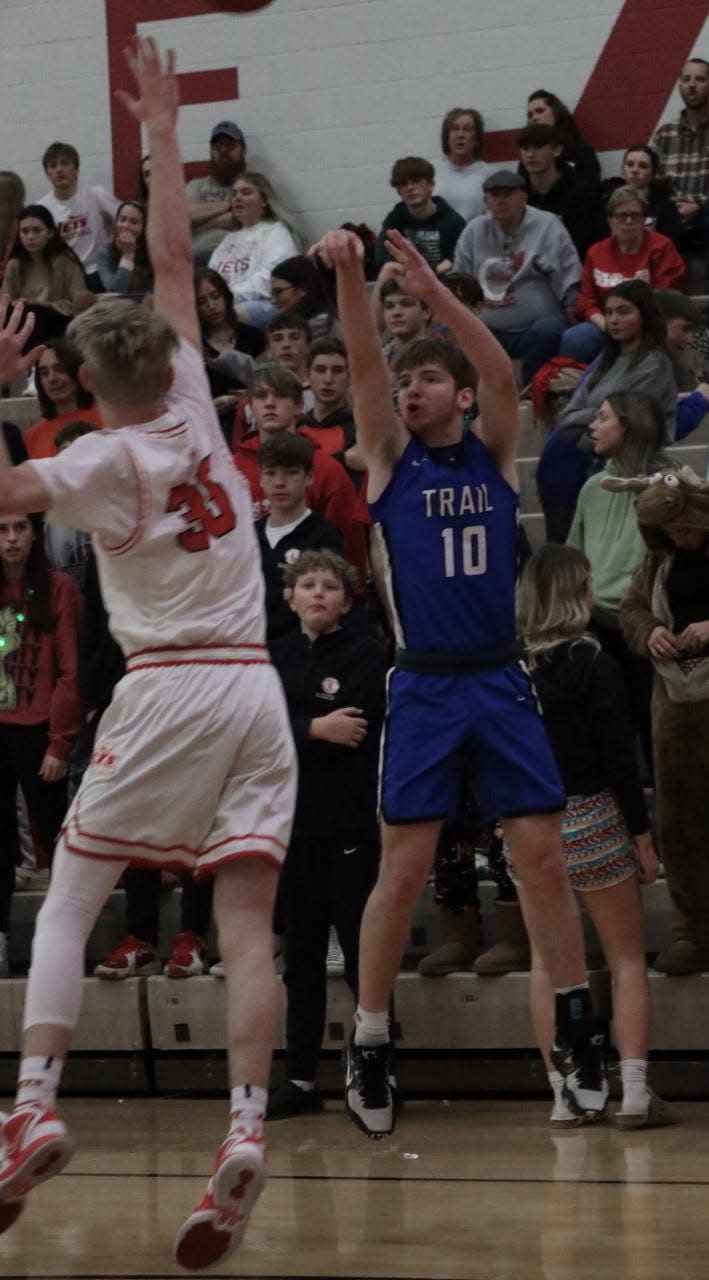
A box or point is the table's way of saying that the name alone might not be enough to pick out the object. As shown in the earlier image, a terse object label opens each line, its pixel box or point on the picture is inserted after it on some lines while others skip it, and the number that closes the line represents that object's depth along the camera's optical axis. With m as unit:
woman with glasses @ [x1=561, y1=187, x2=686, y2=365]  18.17
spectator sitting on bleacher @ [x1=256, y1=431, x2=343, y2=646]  12.98
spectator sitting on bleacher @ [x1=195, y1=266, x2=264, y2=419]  17.66
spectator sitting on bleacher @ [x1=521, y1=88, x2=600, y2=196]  20.83
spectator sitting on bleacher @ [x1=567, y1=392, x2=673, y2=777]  13.57
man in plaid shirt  20.12
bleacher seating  11.85
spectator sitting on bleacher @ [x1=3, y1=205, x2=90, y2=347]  21.52
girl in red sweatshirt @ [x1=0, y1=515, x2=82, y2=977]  13.73
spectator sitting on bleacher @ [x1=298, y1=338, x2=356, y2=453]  15.22
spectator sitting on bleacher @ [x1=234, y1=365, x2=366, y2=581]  14.10
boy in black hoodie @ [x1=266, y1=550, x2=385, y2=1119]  11.97
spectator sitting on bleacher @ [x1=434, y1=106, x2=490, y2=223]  21.69
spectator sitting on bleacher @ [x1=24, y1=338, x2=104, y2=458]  16.70
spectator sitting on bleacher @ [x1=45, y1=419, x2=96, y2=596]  15.16
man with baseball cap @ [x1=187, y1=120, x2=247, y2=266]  22.73
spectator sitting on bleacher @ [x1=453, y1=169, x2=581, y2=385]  19.02
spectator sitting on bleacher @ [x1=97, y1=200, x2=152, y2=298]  21.39
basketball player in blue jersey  9.71
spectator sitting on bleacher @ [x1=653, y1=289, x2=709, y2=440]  15.59
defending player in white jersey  7.57
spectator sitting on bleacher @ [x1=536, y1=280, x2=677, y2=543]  14.87
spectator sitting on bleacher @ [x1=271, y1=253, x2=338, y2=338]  18.42
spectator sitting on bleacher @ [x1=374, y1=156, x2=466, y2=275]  20.41
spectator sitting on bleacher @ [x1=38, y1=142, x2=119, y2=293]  23.56
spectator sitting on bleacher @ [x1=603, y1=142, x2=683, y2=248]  19.20
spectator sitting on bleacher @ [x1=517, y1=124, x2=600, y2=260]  20.31
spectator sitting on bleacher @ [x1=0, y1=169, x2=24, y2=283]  23.52
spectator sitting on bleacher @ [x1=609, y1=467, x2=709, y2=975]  11.79
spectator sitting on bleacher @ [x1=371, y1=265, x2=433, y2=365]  15.88
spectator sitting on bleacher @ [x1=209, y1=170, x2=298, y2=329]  21.03
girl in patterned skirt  11.09
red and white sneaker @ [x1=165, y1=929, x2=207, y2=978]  12.94
